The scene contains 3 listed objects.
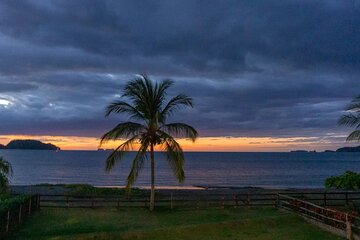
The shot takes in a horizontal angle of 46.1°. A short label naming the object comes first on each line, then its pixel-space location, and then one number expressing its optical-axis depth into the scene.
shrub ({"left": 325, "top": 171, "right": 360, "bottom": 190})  19.97
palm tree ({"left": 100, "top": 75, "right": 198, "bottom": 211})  25.75
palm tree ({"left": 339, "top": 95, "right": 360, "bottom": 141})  21.61
